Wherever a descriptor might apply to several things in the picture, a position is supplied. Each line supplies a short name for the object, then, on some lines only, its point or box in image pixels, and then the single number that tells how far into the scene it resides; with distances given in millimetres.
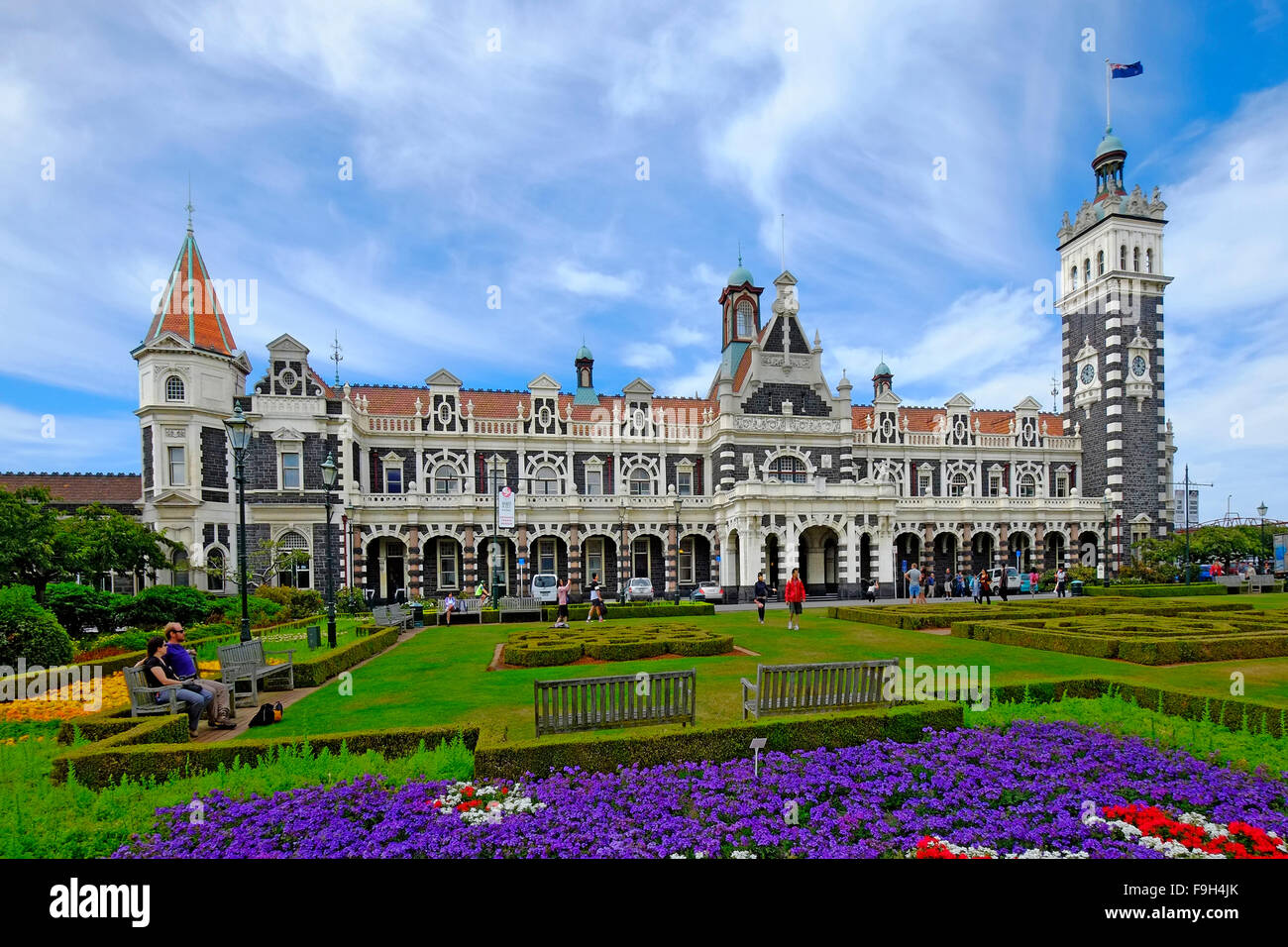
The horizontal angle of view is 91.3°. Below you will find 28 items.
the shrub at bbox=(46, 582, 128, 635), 18922
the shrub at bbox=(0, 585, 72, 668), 13500
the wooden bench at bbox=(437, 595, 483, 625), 26578
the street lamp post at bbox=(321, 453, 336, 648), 18872
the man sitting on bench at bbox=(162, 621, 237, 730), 10031
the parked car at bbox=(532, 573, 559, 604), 35031
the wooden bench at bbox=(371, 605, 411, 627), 22966
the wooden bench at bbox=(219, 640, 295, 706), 11664
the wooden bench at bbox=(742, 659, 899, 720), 8992
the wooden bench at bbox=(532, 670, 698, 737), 8312
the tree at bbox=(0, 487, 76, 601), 20328
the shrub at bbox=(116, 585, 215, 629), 20016
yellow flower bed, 9984
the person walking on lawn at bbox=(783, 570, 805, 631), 21000
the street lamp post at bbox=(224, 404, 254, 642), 15352
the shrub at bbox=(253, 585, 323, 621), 26422
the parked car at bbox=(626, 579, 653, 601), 34556
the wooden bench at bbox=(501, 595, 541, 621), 26219
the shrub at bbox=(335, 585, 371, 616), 30547
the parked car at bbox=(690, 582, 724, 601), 36750
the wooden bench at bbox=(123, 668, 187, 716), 9289
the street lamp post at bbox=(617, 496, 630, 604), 37431
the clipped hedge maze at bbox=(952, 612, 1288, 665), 14836
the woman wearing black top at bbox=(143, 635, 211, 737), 9477
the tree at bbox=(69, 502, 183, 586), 23641
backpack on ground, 10133
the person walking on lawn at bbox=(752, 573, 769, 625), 22989
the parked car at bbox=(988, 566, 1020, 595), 40875
